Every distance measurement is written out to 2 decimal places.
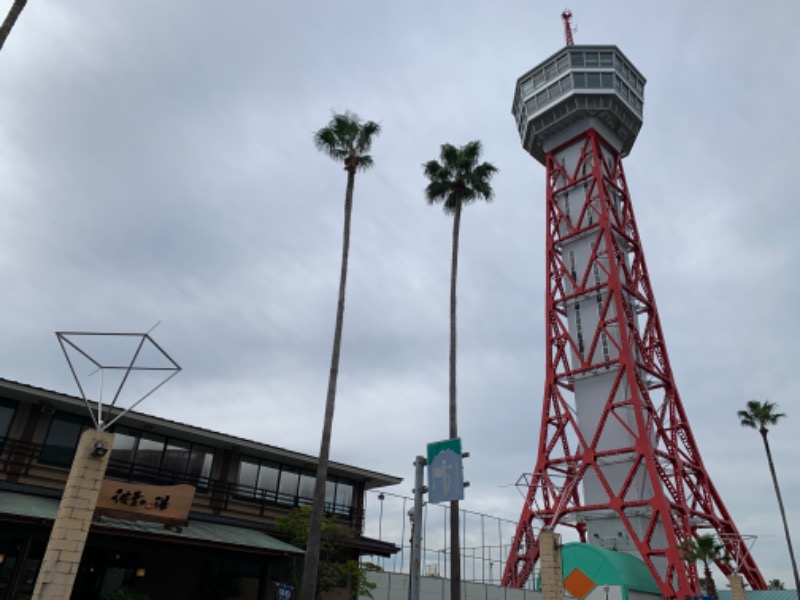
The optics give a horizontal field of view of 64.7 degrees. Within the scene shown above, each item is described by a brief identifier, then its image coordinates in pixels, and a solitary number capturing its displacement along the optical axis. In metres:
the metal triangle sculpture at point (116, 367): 16.64
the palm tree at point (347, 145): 29.58
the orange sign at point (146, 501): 22.06
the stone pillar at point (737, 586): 36.28
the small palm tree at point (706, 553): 37.50
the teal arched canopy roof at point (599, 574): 39.31
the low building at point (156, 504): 22.64
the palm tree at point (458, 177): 34.50
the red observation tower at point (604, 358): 47.47
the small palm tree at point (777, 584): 89.05
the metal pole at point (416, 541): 18.12
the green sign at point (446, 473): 18.38
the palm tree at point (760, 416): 56.34
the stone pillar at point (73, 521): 13.28
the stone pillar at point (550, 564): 20.48
